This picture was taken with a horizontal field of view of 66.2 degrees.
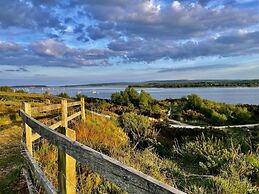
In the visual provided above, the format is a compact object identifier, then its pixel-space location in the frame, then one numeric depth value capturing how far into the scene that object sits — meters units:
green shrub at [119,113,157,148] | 8.16
